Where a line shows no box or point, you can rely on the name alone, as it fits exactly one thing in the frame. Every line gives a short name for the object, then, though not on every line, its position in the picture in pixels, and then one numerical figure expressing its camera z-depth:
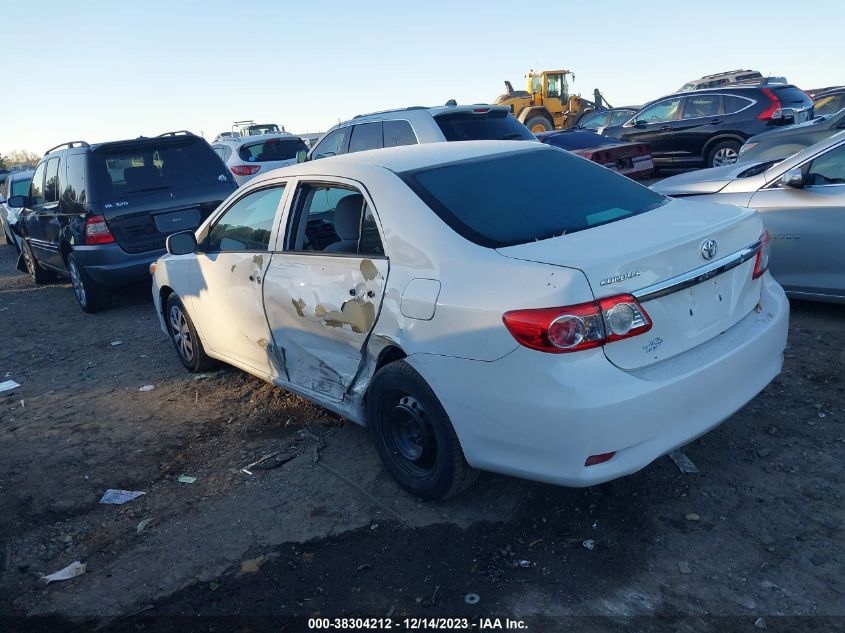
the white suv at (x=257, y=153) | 15.35
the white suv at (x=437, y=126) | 9.25
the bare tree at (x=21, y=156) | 85.56
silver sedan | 5.34
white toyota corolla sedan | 2.83
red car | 12.31
